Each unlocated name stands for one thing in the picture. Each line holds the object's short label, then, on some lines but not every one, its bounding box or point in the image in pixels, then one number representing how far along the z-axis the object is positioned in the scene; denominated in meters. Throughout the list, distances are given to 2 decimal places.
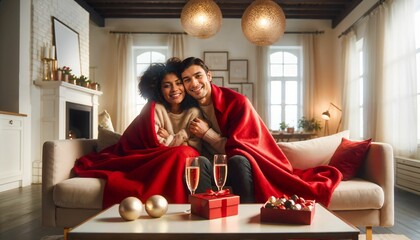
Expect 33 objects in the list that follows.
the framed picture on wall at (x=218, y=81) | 7.47
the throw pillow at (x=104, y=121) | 3.39
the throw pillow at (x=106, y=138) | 2.42
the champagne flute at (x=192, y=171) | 1.34
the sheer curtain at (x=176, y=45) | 7.36
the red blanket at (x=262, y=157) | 1.88
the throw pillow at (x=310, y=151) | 2.31
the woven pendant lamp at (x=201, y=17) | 3.41
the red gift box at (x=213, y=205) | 1.25
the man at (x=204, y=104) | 2.22
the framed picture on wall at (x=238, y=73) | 7.46
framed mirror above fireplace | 5.31
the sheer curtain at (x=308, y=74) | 7.31
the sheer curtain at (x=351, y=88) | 6.21
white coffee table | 1.08
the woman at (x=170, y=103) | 2.31
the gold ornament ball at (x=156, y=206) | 1.26
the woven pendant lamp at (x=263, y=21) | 3.43
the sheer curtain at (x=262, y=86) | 7.32
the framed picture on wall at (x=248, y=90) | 7.41
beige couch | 1.91
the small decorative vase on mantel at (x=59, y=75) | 5.00
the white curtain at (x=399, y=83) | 4.16
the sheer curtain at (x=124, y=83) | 7.31
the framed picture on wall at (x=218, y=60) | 7.46
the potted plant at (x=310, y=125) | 6.89
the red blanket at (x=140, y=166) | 1.89
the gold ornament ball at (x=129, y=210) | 1.22
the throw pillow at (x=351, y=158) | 2.13
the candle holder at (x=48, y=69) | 4.96
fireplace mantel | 4.91
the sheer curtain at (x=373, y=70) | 4.99
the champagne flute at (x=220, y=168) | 1.36
